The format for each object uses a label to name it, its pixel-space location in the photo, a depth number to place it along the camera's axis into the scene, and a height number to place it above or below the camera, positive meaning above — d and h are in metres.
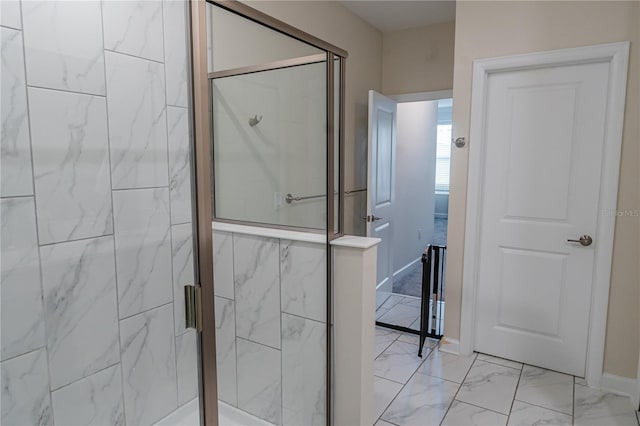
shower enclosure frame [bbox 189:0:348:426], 1.11 -0.04
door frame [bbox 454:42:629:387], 2.29 +0.03
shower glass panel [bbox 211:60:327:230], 1.68 +0.12
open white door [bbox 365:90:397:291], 3.56 -0.06
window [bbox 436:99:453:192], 7.52 +0.61
